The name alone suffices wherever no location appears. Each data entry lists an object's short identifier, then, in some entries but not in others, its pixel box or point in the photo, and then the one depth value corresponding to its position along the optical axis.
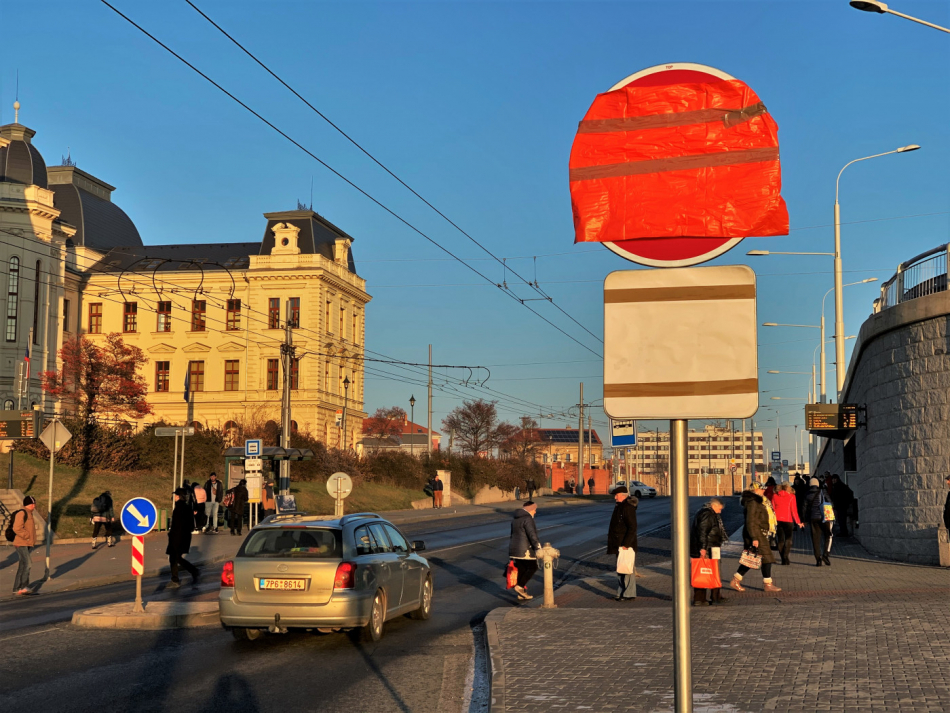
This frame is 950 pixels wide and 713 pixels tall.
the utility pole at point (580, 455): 77.57
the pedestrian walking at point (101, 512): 27.89
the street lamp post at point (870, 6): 17.33
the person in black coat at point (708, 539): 15.78
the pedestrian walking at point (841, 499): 29.72
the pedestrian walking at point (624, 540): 16.45
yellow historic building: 72.25
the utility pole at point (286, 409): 37.52
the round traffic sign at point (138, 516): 15.28
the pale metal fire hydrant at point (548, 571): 15.52
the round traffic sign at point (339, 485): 26.95
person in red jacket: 21.92
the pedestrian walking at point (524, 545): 16.88
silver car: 12.28
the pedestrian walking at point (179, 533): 18.66
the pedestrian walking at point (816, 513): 21.20
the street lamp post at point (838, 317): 31.22
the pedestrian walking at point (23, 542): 18.41
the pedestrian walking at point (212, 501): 32.91
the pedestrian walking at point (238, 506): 31.98
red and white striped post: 14.55
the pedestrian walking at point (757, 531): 17.14
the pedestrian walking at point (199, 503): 31.73
